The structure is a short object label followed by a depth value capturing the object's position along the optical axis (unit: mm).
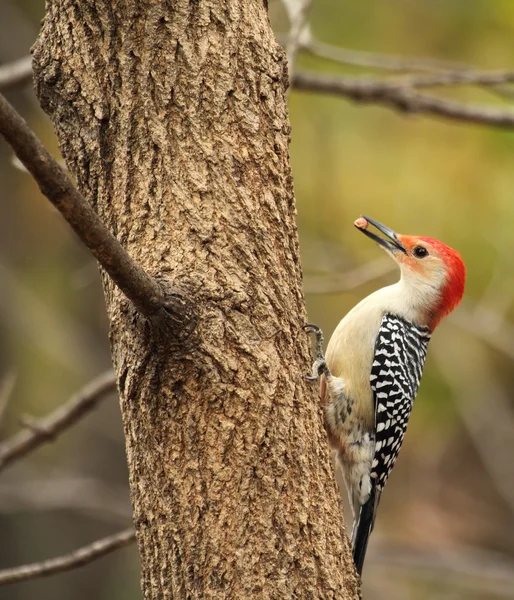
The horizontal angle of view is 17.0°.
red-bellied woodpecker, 8187
